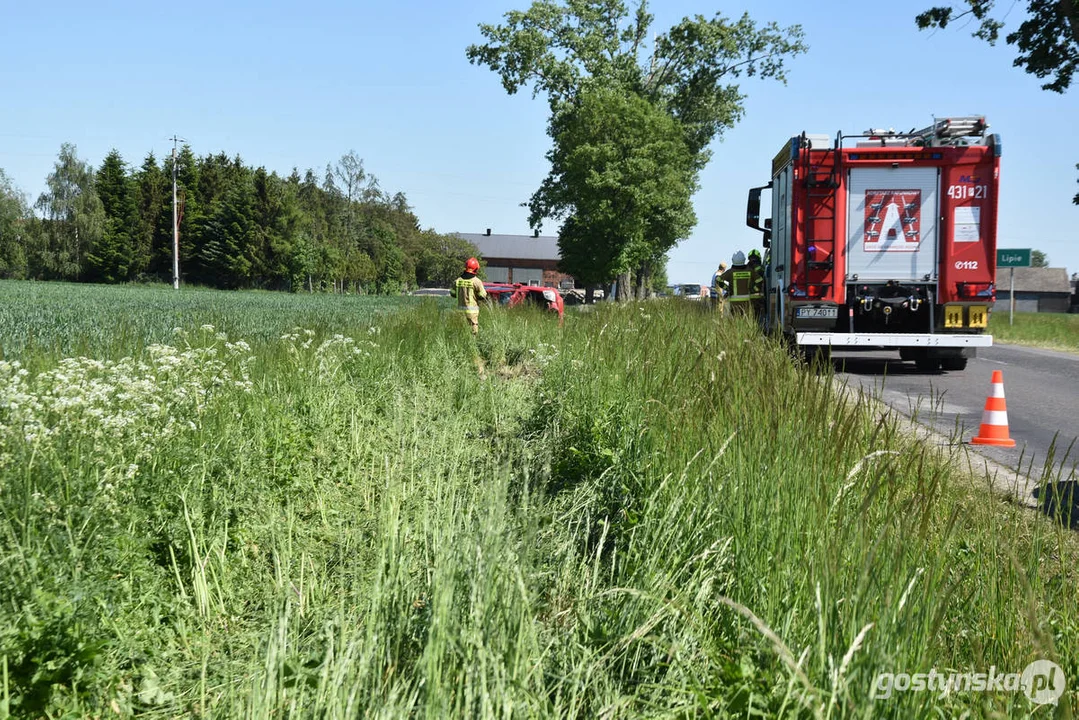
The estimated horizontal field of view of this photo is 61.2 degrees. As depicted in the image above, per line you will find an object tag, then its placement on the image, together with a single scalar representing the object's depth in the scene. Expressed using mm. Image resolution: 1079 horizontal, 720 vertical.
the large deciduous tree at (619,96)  44188
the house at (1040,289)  111812
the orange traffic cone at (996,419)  7867
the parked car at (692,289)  71512
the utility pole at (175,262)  59969
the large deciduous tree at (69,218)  83500
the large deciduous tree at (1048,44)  20359
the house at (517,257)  158000
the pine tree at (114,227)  84125
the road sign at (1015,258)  31219
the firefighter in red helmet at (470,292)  14789
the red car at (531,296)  21500
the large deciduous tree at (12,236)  87188
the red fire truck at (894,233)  13617
